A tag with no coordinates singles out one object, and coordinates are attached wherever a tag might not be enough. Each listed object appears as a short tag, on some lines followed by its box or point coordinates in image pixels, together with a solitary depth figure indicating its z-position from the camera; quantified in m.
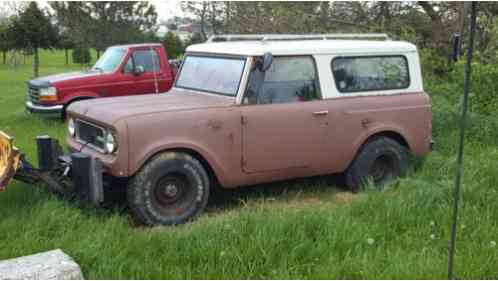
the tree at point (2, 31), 22.45
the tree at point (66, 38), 24.67
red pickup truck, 10.69
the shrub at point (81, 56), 31.72
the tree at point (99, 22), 25.52
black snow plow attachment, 4.97
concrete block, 3.77
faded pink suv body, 5.18
